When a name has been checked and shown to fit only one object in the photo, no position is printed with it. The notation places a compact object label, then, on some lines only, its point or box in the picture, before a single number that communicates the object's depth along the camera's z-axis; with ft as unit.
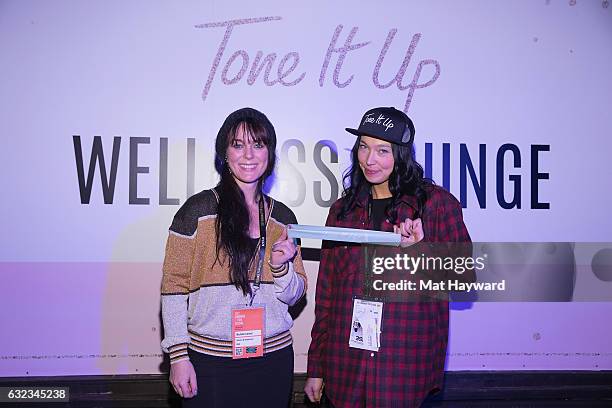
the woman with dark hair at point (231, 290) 5.88
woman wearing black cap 5.99
